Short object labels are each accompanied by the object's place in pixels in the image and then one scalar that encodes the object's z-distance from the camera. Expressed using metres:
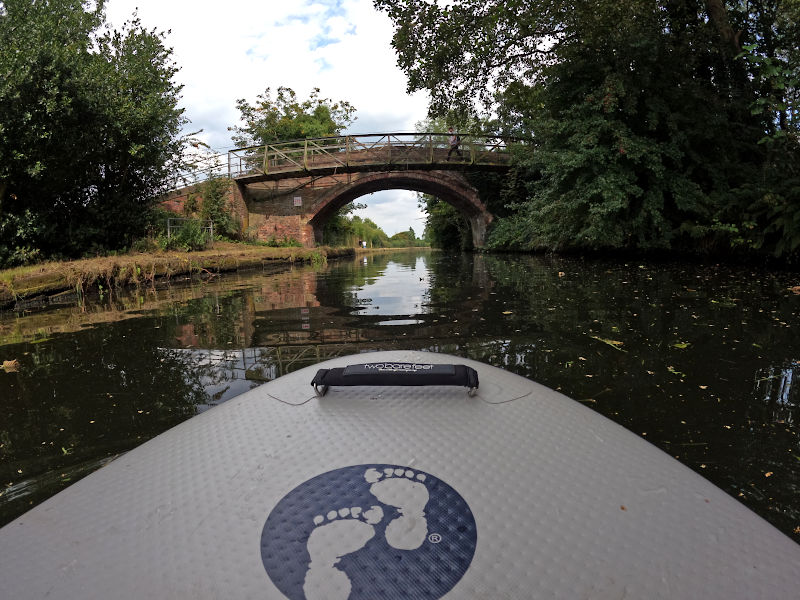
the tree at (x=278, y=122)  30.94
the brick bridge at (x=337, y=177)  21.95
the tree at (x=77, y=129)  7.75
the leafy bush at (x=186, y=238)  11.76
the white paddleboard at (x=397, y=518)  0.68
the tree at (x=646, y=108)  8.89
